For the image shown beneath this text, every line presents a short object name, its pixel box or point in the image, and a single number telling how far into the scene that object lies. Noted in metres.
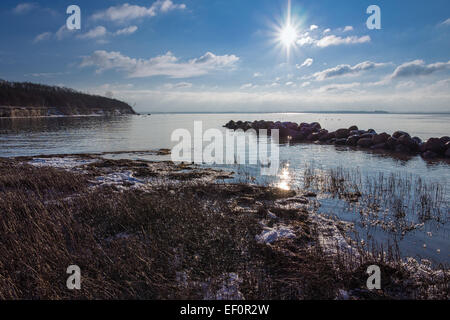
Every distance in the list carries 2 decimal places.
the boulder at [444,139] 20.45
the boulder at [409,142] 21.75
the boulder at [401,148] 22.02
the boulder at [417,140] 22.16
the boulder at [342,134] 30.86
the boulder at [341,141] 28.66
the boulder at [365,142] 25.54
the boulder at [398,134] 24.15
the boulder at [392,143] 23.22
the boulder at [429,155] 19.41
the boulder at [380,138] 24.64
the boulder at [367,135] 26.96
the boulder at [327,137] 31.77
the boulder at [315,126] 36.70
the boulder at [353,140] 27.70
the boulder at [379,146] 23.98
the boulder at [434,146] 20.00
